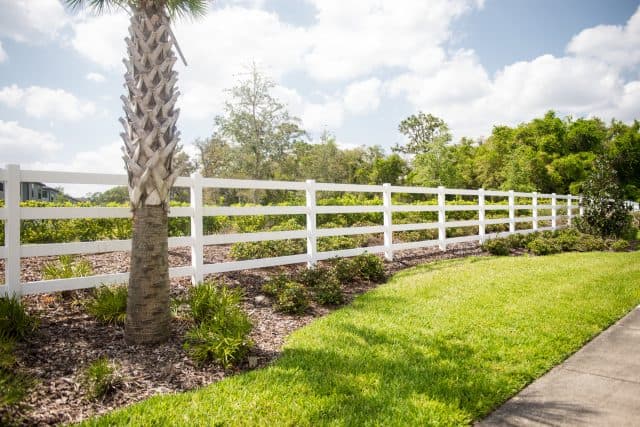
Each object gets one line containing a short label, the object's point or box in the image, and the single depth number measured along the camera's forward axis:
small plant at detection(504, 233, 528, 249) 12.08
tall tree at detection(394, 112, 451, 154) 52.81
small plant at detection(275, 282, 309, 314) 5.42
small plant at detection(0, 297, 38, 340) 3.73
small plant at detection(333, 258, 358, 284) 7.12
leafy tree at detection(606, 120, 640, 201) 41.72
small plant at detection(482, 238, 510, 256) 11.21
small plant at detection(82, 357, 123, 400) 3.05
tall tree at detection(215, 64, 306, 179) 18.39
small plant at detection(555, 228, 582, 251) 12.45
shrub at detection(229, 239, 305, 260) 7.82
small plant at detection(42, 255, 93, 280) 5.05
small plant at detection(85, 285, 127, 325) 4.48
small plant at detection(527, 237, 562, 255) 11.45
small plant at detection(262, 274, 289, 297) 5.89
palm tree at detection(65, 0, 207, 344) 4.01
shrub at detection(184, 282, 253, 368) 3.70
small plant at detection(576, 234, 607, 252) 12.53
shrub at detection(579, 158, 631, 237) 15.18
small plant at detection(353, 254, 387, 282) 7.48
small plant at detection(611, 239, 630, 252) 12.82
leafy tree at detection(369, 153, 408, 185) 53.41
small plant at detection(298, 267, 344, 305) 5.94
